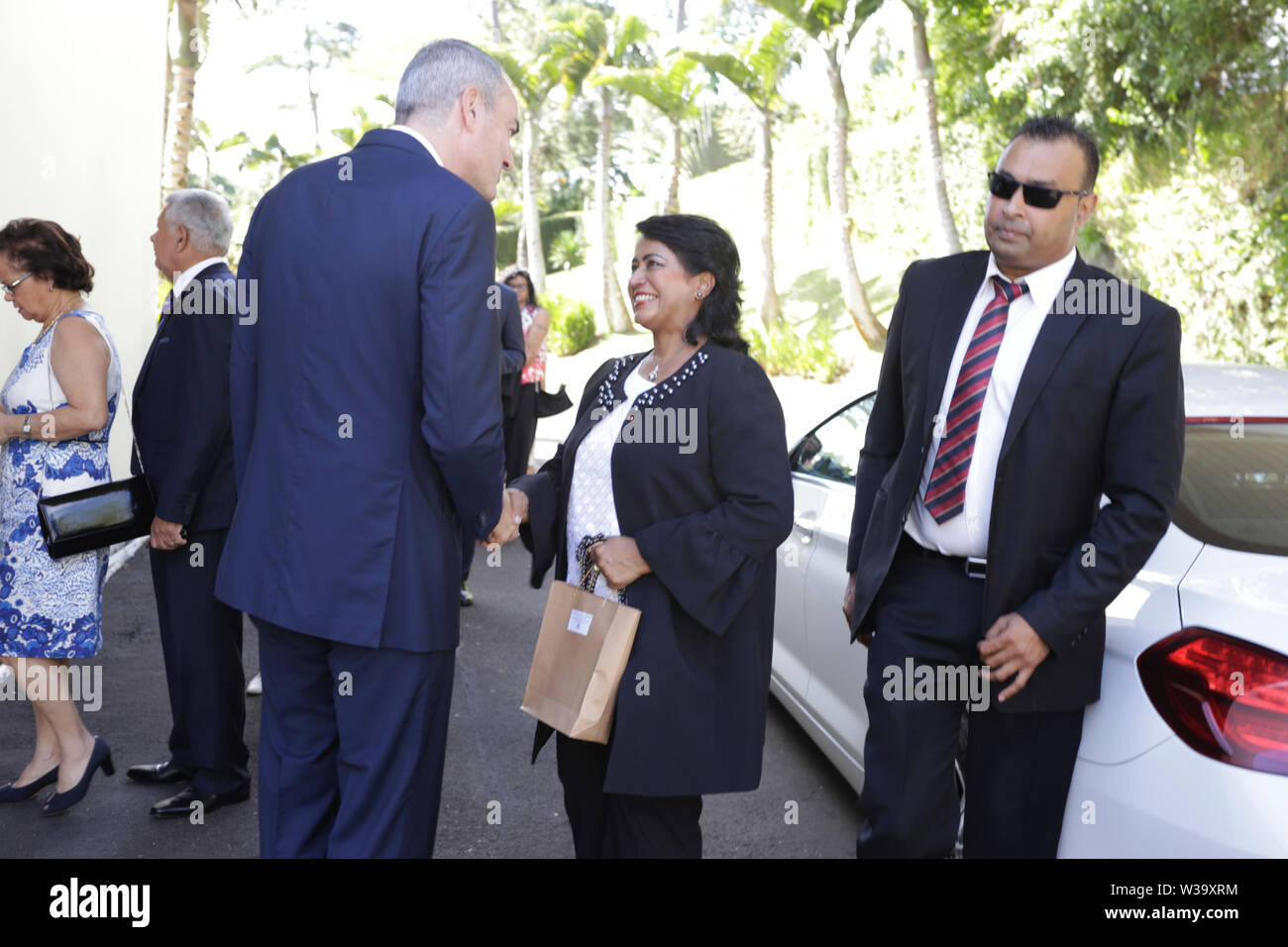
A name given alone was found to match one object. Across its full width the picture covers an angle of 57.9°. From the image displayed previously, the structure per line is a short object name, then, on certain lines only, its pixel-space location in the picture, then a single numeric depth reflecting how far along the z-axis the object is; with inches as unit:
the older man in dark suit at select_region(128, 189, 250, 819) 157.2
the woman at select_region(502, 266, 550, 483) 334.0
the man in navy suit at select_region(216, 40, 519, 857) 97.8
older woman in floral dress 158.6
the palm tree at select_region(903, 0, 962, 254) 668.7
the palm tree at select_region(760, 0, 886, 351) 725.3
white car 88.5
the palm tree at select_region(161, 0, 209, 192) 588.7
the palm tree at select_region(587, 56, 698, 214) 968.3
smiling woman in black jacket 113.2
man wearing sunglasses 101.3
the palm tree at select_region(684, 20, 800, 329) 843.4
